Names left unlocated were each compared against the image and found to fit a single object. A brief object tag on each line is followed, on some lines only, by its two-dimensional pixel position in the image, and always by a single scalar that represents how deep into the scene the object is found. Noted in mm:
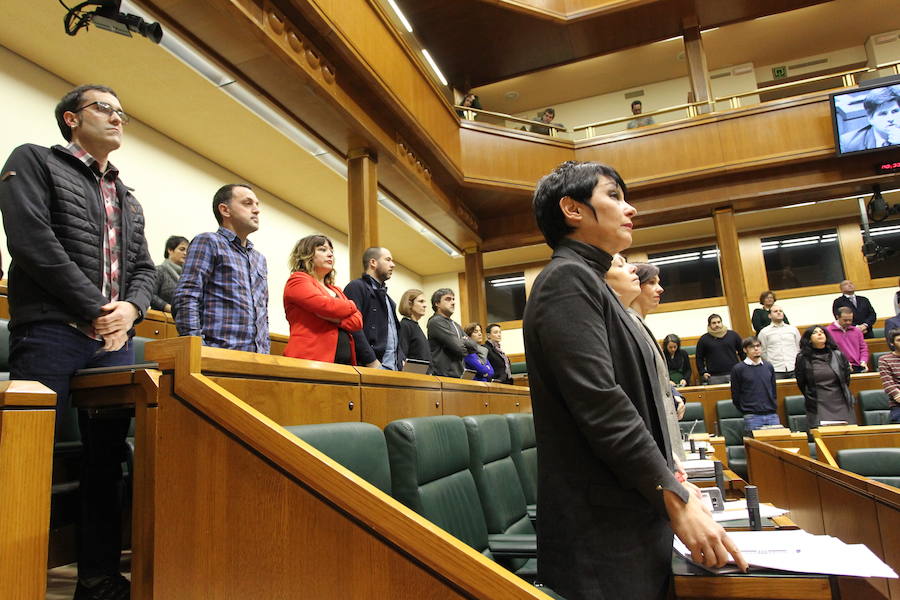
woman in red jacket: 2031
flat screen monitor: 5711
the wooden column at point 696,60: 6641
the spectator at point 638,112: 7566
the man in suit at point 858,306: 6234
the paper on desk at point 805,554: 688
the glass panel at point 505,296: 9328
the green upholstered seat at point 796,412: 4621
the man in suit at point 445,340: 3414
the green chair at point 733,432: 4336
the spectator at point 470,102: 7043
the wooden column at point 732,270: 6109
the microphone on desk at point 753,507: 958
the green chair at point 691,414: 4804
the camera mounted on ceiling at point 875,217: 6113
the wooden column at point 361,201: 4148
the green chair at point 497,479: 1370
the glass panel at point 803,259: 8055
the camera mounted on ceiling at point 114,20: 2387
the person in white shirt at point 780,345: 5266
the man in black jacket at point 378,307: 2721
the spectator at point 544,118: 7149
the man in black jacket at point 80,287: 1187
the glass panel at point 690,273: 8453
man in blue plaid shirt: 1697
